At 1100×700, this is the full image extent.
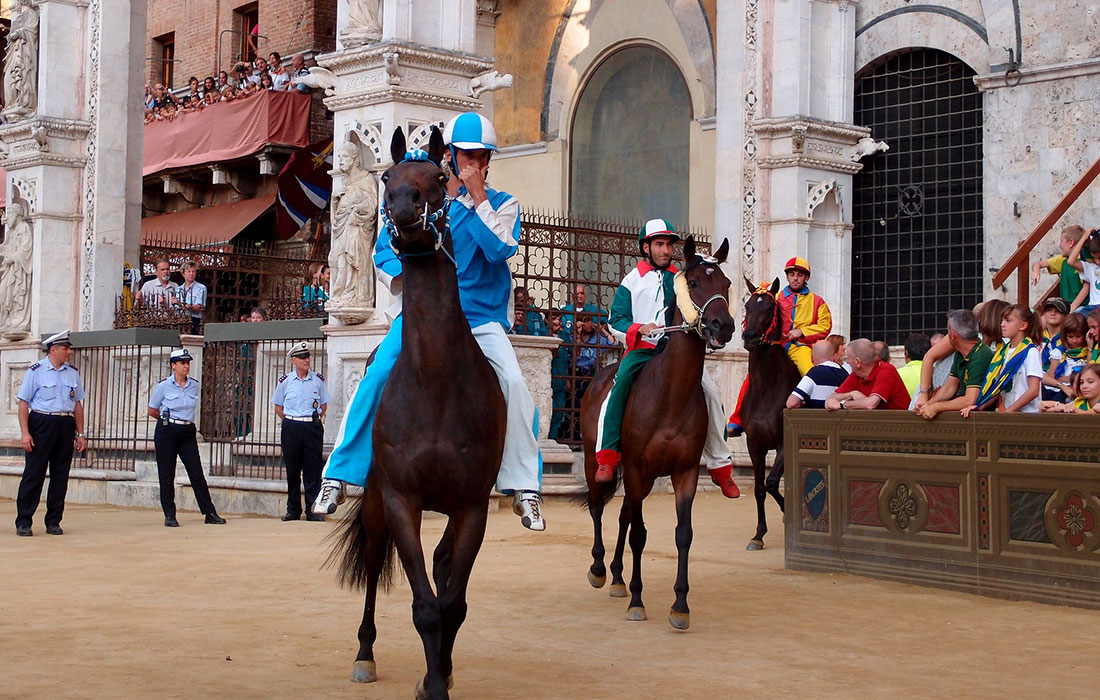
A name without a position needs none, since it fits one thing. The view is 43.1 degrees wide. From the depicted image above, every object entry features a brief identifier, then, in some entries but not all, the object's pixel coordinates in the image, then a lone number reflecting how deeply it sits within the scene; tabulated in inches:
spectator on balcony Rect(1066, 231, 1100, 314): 555.5
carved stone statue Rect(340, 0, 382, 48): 625.6
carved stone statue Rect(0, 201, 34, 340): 828.6
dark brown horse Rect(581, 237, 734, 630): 349.7
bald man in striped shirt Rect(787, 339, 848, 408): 486.3
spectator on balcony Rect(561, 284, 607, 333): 721.6
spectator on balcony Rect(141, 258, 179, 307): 844.0
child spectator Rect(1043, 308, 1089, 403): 449.4
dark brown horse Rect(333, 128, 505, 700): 250.5
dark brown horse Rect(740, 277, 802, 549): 503.5
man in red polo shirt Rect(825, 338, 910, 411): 444.1
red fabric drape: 1075.3
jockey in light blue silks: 270.1
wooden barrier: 358.3
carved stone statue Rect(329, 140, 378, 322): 611.8
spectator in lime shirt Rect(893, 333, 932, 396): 533.6
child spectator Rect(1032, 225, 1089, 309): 574.6
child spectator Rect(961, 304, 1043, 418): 396.2
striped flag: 1045.8
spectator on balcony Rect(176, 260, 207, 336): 837.8
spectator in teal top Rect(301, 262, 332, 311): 824.9
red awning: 1118.4
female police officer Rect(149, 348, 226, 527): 618.2
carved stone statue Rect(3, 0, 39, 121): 842.8
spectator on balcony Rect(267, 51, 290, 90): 1088.8
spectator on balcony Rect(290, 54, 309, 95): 1069.8
